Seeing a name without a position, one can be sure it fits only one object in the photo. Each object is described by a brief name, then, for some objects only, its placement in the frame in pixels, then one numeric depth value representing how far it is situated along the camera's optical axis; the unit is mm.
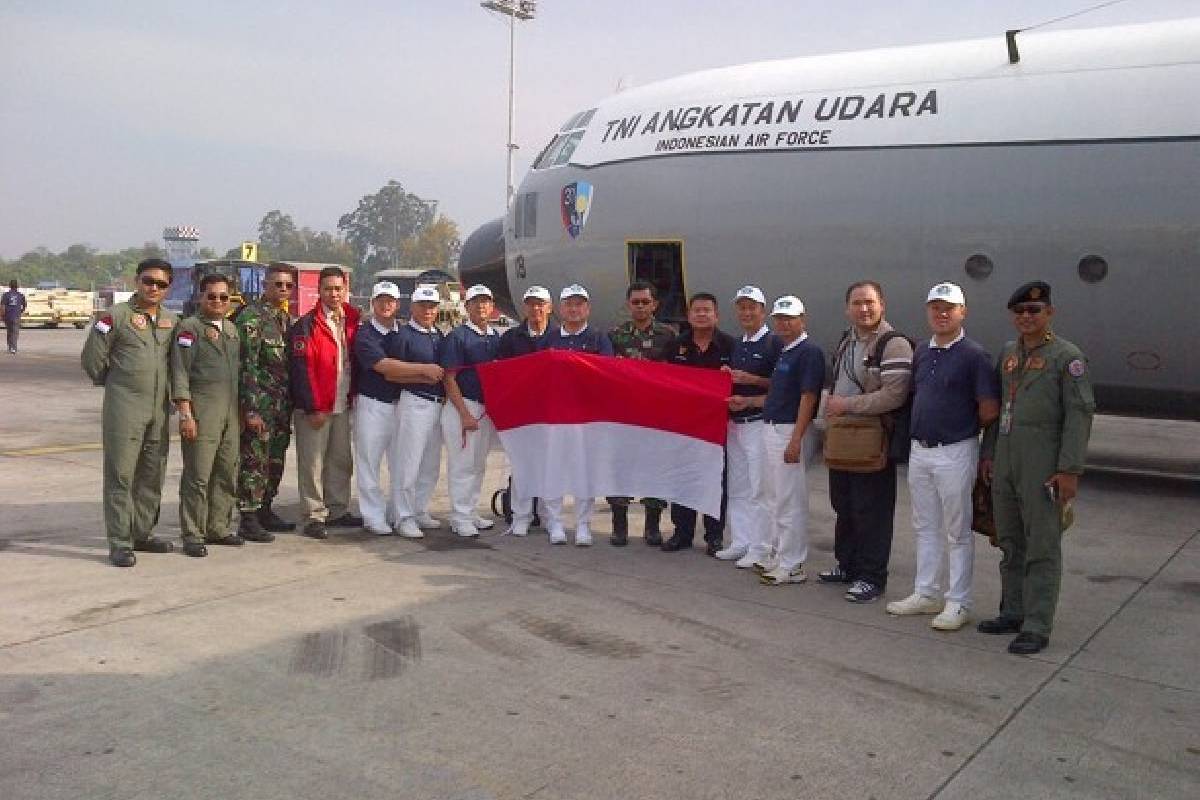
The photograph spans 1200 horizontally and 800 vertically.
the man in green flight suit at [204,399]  6988
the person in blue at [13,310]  24250
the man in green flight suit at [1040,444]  5309
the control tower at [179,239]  106688
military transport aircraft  9266
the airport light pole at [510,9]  54188
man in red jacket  7547
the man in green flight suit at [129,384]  6715
